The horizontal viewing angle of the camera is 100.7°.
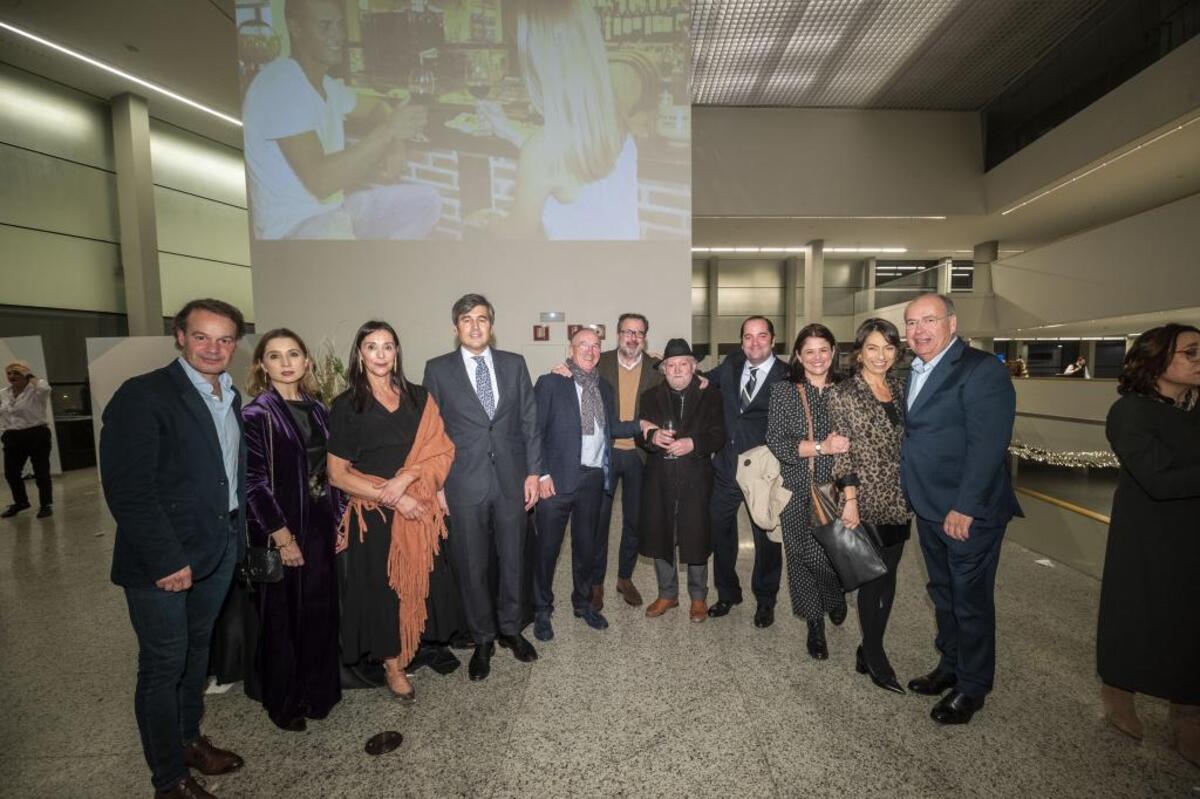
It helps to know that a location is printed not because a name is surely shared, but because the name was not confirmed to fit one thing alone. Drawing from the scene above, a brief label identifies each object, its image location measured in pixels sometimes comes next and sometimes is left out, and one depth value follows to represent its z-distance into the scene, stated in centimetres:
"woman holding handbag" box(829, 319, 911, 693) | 222
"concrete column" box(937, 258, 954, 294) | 978
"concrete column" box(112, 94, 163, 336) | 865
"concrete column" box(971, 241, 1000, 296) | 1050
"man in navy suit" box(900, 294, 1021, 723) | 193
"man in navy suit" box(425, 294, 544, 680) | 245
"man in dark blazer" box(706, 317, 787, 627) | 292
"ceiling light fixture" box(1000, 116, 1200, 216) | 621
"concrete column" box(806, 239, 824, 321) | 1165
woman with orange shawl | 215
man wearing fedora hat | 285
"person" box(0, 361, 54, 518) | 551
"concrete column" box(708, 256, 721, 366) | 1591
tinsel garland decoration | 361
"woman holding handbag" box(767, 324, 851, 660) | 240
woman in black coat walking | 173
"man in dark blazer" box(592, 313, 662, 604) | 307
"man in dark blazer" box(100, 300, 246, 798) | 151
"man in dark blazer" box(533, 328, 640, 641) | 279
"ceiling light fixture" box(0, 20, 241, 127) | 693
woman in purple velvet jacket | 194
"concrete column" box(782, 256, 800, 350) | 1573
